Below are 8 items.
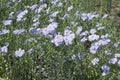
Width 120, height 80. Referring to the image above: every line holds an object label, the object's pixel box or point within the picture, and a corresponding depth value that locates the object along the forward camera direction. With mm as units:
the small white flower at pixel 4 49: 3707
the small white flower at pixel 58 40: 3422
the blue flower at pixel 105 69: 3287
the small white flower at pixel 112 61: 3297
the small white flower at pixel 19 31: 3848
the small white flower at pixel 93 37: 3566
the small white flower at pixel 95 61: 3377
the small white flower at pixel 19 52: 3554
